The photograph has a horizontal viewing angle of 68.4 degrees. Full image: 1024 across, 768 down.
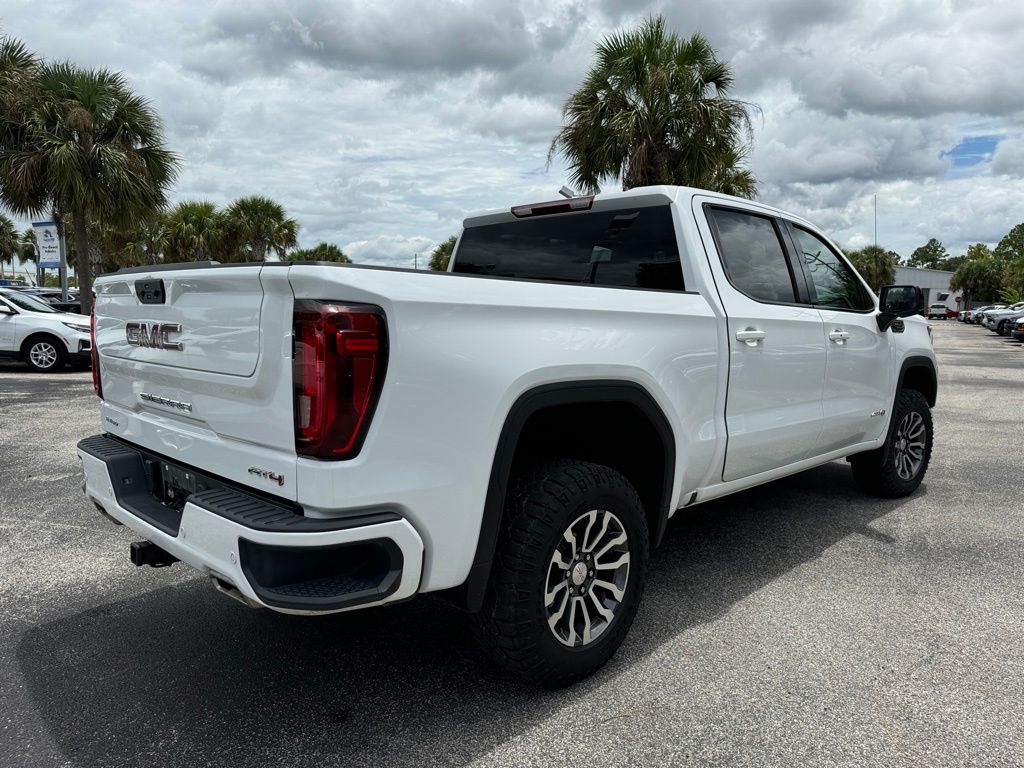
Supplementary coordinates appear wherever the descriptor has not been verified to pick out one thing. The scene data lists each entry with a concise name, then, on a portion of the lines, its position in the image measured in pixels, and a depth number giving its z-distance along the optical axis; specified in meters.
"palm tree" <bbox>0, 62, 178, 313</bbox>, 15.82
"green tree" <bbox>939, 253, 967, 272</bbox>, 152.44
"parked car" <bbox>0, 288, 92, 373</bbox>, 12.48
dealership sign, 17.39
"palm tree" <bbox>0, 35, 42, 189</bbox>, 15.95
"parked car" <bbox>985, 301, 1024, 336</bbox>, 34.37
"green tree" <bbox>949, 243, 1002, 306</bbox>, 81.88
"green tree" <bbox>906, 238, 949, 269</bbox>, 164.38
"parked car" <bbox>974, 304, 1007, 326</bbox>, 47.44
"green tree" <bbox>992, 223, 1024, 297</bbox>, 59.09
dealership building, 88.31
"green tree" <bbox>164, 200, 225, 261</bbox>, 30.55
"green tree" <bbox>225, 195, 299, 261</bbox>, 31.92
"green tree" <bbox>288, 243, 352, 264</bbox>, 46.82
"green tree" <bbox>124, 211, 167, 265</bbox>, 29.67
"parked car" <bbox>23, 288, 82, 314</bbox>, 16.09
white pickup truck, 2.08
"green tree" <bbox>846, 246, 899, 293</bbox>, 63.94
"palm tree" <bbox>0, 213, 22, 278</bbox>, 65.00
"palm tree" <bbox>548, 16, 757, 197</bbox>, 14.41
